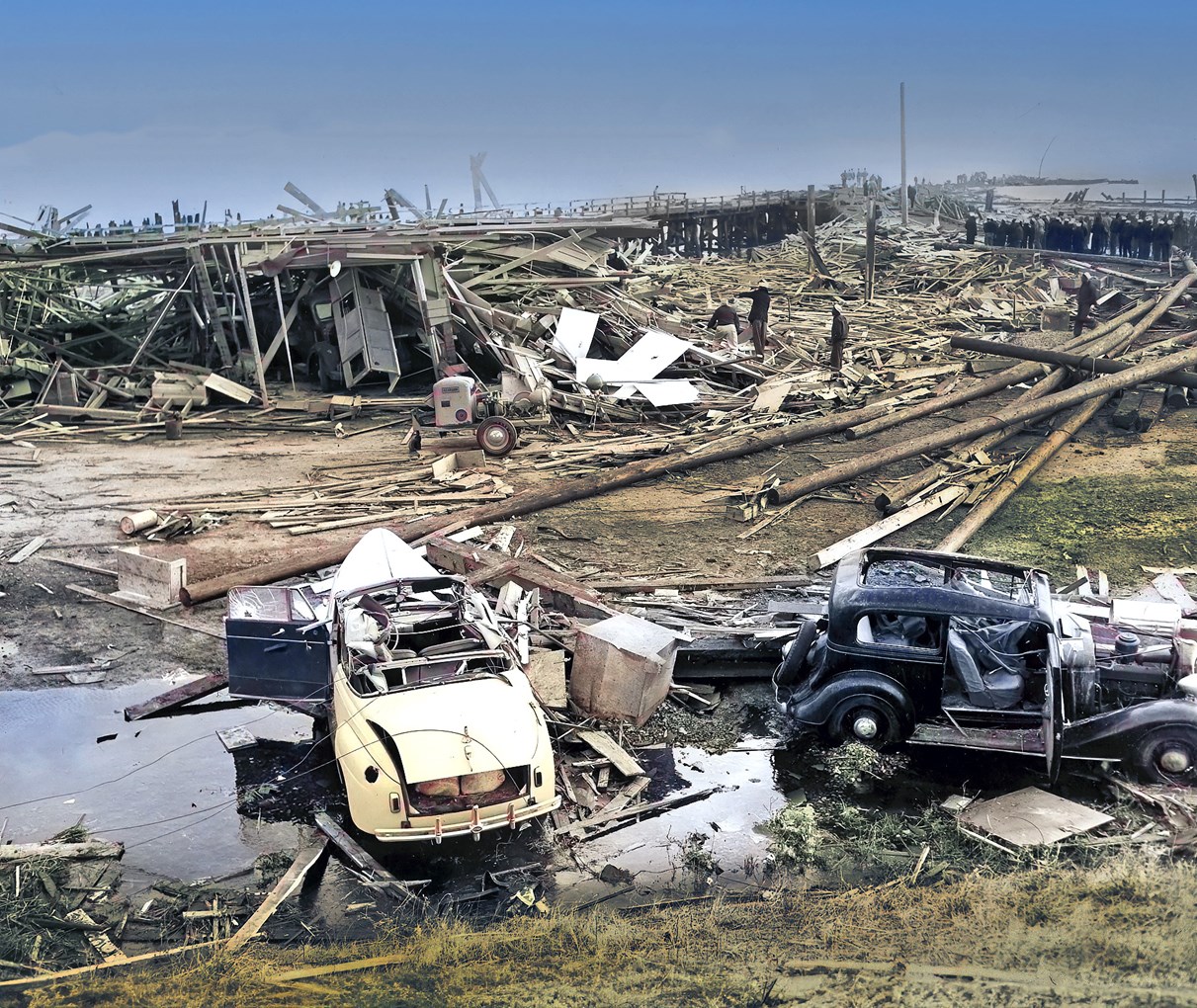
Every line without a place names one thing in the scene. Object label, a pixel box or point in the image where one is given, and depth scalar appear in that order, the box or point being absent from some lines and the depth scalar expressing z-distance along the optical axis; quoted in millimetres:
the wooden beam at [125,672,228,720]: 11180
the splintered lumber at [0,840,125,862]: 8672
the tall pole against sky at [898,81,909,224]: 57938
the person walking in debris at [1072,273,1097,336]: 27859
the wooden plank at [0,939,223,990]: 7176
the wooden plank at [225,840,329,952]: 7621
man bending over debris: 27250
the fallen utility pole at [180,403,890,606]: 14188
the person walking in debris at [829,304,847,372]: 25797
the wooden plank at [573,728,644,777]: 9820
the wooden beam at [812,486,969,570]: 14977
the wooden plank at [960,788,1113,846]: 8570
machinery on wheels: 19859
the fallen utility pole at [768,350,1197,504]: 17672
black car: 9102
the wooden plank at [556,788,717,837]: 9031
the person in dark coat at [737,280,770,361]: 26709
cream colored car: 8320
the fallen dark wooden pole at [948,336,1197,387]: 22578
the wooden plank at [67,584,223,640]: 13281
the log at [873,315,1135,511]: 16969
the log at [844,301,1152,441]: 21422
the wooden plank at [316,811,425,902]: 8170
